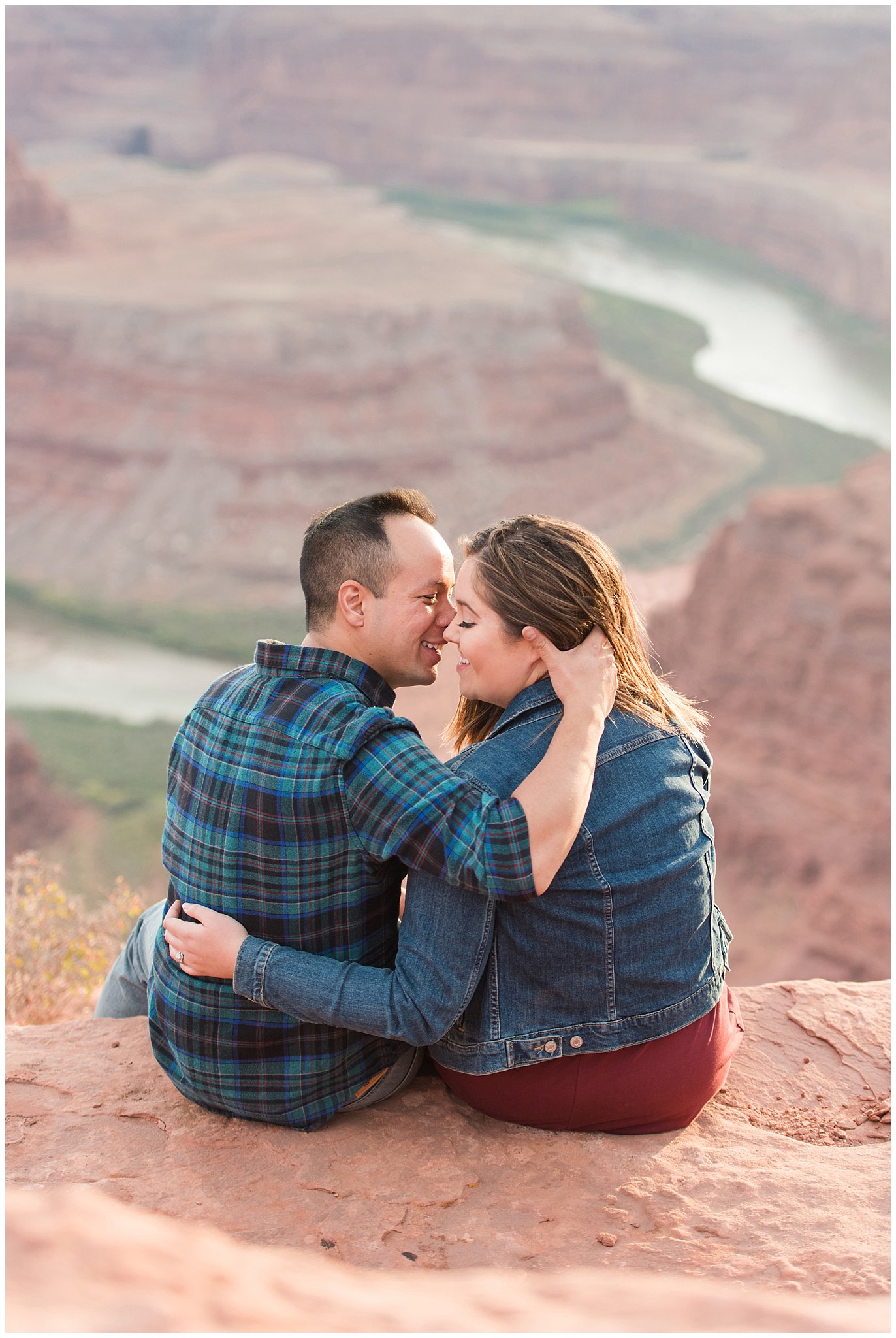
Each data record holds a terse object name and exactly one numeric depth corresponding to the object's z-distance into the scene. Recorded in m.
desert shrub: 5.24
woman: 2.61
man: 2.47
